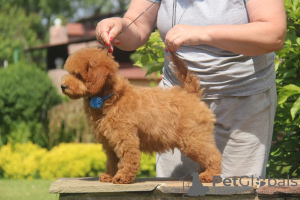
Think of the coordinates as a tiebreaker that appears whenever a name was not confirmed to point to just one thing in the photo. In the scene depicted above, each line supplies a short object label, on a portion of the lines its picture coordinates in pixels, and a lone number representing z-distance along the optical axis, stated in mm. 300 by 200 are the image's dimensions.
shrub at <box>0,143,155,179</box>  8938
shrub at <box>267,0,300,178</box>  4027
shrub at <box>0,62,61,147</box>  10711
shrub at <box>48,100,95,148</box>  10945
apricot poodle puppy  2783
